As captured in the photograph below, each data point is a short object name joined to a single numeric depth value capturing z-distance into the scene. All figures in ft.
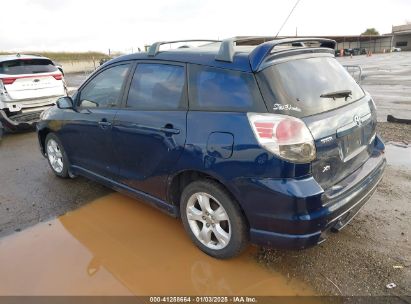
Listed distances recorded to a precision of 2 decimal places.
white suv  25.62
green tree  328.19
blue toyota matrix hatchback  8.38
